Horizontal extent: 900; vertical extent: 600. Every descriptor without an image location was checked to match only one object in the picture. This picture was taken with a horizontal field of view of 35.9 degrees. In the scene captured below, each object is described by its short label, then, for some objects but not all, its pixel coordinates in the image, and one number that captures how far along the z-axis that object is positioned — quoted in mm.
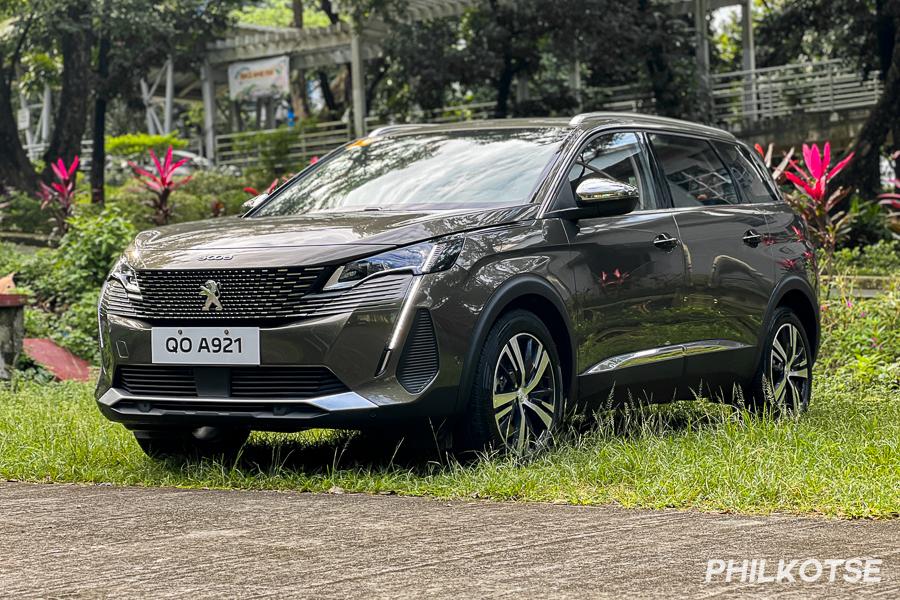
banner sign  36812
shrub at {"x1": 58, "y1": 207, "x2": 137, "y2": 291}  12922
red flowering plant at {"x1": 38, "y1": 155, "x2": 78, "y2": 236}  17188
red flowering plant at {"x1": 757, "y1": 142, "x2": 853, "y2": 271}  11875
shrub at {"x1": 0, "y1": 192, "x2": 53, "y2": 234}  22078
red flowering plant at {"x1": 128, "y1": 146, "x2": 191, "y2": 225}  14875
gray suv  5605
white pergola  30281
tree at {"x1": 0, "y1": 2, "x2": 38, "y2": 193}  26391
